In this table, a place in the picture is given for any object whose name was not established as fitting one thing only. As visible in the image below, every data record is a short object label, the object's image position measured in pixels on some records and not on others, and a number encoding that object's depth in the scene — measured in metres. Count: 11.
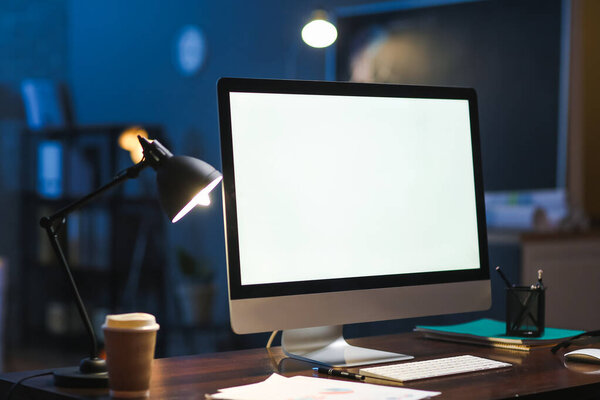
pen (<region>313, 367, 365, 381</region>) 2.62
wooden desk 2.53
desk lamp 2.53
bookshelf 6.29
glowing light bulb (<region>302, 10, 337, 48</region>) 3.99
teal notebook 2.92
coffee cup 2.44
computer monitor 2.70
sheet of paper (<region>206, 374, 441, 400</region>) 2.48
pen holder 2.96
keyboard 2.63
